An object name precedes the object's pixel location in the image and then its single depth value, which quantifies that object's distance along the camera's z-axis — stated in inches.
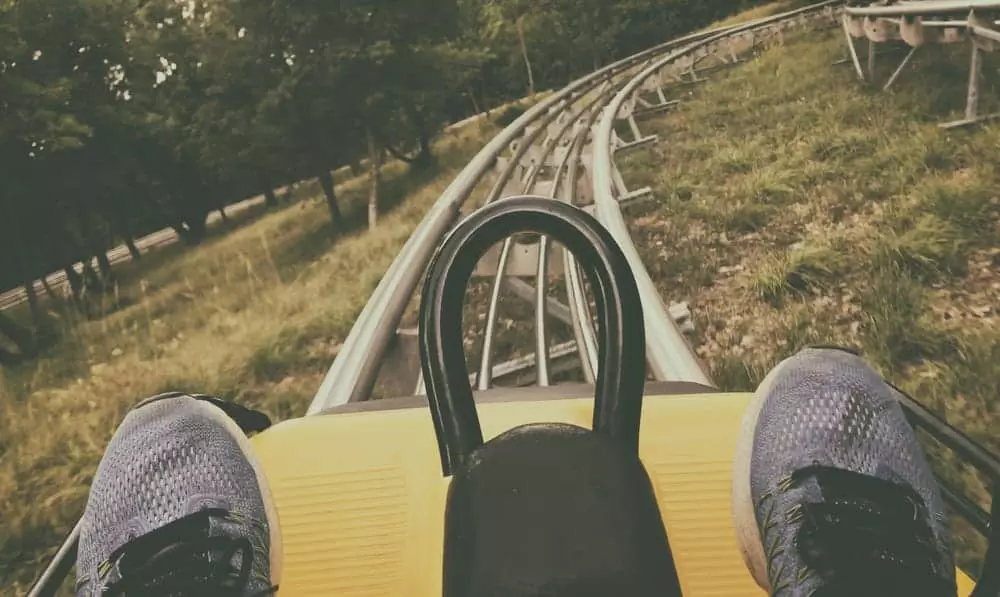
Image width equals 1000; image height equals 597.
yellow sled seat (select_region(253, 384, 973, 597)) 32.5
